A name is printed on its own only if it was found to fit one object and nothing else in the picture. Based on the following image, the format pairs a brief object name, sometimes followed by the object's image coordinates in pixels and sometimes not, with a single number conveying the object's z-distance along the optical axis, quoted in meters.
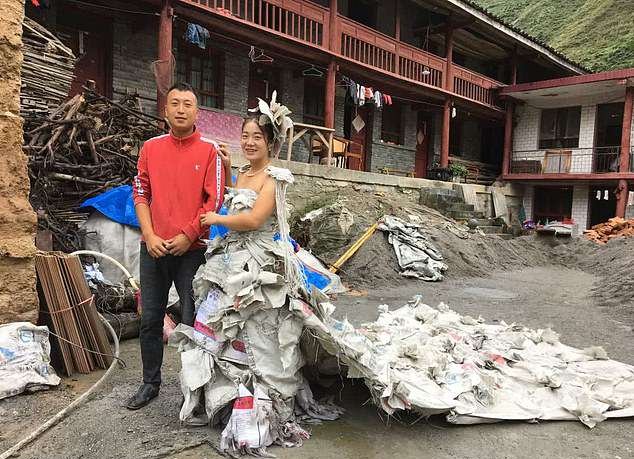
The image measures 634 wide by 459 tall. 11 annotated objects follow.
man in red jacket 2.73
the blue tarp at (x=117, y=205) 5.22
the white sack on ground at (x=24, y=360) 2.89
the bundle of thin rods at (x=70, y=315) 3.34
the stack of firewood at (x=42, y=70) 5.26
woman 2.49
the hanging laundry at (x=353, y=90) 12.44
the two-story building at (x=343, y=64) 9.28
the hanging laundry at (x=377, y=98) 13.07
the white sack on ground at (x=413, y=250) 8.45
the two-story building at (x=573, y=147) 15.68
